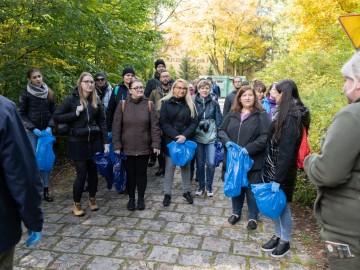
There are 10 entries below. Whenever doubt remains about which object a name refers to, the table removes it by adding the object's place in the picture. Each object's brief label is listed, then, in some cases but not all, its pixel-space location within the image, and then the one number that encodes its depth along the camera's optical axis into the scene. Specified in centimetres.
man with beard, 664
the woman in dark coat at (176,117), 529
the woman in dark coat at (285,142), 355
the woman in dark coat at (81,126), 479
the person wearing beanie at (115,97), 621
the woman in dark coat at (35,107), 520
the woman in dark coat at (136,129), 500
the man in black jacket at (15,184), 203
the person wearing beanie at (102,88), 646
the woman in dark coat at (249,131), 445
